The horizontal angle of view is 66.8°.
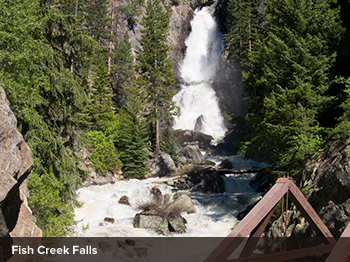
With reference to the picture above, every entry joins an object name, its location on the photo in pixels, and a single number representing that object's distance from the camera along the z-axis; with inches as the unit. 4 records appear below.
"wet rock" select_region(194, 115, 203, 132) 1583.5
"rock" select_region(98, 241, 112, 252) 414.4
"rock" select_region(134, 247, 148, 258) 405.1
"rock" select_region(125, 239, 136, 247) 430.8
